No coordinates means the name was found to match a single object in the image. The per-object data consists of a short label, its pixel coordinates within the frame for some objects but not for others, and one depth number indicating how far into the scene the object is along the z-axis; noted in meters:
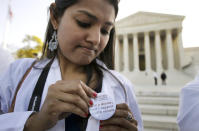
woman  0.25
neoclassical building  21.16
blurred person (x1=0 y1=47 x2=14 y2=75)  0.52
